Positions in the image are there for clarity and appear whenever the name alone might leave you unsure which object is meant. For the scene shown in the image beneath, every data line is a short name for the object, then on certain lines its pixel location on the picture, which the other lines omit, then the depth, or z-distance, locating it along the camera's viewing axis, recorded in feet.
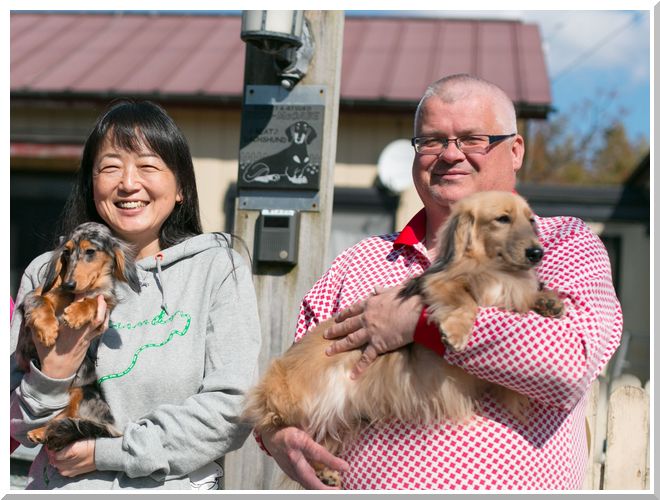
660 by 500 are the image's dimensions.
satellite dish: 32.50
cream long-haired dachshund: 8.74
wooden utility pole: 13.98
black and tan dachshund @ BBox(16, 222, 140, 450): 9.55
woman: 9.41
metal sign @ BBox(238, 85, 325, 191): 13.97
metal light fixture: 13.26
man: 8.16
